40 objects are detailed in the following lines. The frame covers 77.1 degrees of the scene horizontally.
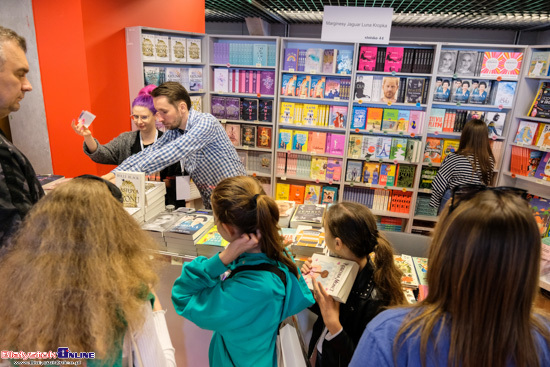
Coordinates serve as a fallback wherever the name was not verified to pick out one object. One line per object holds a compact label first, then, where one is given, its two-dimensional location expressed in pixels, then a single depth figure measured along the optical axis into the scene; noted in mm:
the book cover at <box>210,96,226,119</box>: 5152
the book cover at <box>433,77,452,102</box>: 4445
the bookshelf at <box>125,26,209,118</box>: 3760
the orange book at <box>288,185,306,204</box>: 5238
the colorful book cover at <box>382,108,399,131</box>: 4621
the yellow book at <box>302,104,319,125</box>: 4855
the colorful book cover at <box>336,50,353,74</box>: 4586
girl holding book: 1476
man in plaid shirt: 2322
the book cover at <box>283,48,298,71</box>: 4695
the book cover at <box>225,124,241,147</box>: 5172
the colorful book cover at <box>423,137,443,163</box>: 4664
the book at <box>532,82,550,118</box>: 4039
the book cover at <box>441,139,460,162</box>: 4638
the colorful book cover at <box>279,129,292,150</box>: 5000
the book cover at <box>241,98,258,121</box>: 5016
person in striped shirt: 3400
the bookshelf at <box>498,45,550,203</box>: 4109
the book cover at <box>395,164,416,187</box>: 4781
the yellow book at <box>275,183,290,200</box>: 5284
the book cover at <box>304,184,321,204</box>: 5145
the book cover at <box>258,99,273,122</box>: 4977
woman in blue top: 735
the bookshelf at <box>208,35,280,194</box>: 4840
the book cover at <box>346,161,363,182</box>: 4910
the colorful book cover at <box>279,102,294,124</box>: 4941
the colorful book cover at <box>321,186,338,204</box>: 5105
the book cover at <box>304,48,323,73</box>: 4629
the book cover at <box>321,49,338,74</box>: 4590
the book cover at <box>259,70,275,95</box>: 4863
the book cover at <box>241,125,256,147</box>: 5129
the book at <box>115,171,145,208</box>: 2062
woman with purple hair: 2889
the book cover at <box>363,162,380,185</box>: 4877
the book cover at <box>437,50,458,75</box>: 4352
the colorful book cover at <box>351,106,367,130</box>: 4707
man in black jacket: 1249
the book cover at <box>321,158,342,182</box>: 4965
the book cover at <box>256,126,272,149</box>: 5081
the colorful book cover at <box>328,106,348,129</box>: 4770
